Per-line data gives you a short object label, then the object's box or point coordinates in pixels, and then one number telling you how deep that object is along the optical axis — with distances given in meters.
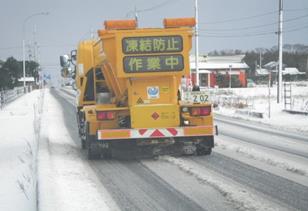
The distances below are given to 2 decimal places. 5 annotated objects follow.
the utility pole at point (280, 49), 41.81
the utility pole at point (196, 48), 48.83
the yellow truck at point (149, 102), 13.34
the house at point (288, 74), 129.48
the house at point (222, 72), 101.41
